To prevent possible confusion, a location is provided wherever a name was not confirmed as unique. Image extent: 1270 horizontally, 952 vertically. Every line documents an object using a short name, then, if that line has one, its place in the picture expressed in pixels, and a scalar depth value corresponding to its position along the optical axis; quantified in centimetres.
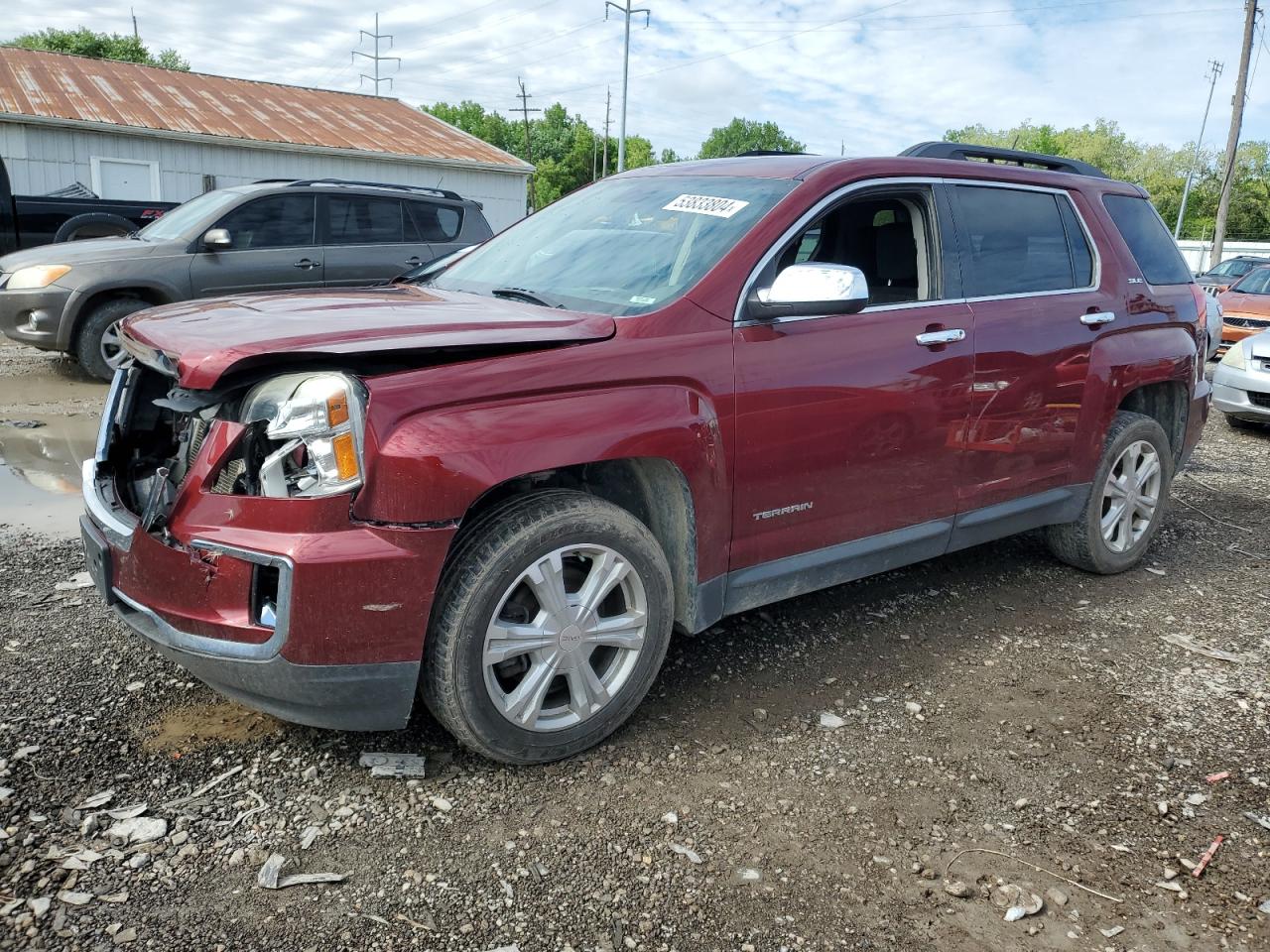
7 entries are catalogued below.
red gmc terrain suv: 253
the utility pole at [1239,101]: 2825
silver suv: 834
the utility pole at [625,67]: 3323
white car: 902
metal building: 1978
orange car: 1194
